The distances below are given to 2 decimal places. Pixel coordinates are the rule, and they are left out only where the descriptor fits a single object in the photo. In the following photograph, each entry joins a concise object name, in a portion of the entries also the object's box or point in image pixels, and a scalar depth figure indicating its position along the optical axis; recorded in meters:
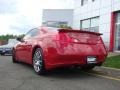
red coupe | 3.09
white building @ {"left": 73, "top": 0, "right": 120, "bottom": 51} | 8.89
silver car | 7.84
